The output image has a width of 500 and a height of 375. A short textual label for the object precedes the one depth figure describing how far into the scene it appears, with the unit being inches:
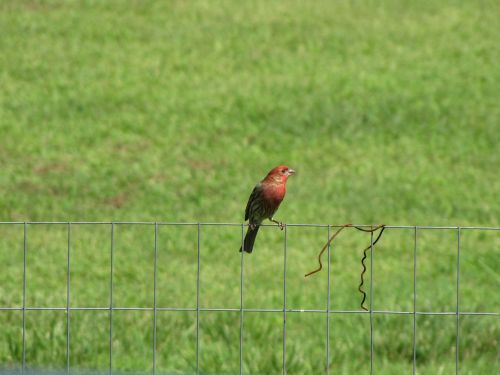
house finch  512.1
